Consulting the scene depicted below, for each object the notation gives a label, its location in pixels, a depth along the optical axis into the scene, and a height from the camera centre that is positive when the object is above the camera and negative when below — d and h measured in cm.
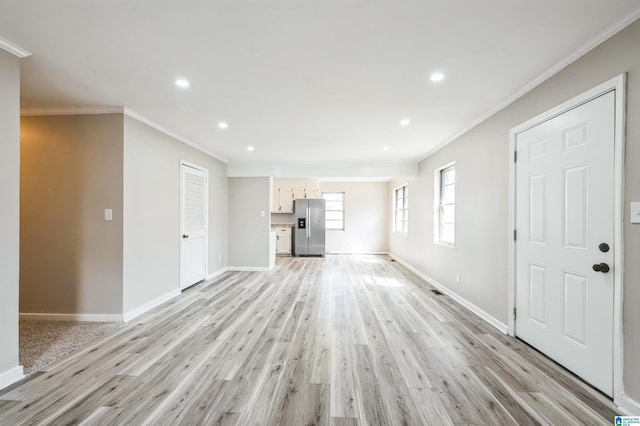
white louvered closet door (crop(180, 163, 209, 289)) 433 -23
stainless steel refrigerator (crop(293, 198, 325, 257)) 834 -33
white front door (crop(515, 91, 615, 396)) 183 -19
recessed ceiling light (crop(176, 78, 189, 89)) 241 +117
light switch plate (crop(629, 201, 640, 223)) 163 +1
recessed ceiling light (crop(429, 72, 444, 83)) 228 +117
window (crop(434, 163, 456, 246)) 436 +15
